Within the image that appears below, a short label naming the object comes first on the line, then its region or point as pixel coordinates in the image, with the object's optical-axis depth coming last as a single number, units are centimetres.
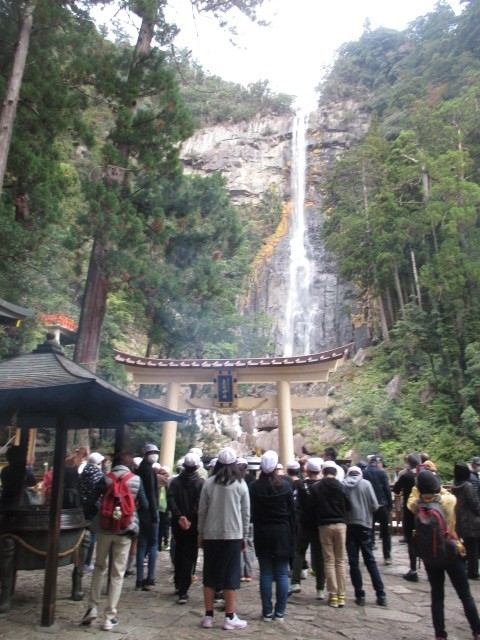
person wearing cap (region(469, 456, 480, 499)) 601
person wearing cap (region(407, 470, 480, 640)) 351
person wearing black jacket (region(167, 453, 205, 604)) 458
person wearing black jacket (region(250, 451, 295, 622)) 406
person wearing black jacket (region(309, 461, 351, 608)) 456
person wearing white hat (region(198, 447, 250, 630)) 391
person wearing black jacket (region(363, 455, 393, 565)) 627
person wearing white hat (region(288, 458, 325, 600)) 485
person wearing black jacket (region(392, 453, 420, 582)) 577
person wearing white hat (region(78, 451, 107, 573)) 497
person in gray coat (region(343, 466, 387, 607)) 464
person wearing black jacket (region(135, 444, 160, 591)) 502
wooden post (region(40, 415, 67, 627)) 395
